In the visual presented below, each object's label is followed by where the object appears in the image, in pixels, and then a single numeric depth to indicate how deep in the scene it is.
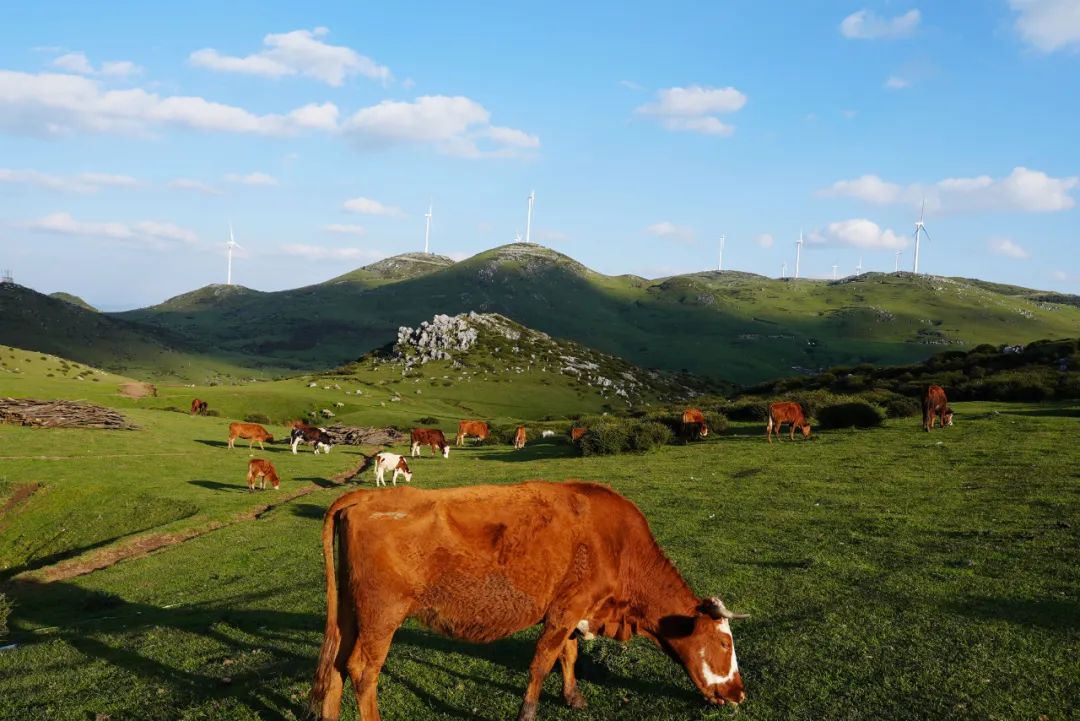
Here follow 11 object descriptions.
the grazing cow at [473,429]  52.19
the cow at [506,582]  7.41
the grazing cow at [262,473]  30.94
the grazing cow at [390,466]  32.62
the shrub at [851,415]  36.69
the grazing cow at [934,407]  32.75
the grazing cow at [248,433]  43.59
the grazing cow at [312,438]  44.44
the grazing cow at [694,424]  39.59
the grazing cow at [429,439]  43.62
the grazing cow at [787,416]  35.34
